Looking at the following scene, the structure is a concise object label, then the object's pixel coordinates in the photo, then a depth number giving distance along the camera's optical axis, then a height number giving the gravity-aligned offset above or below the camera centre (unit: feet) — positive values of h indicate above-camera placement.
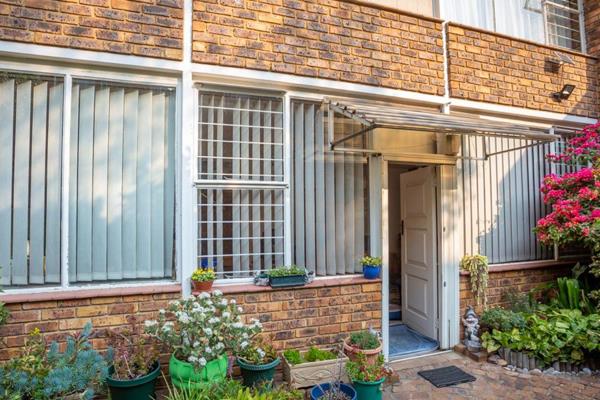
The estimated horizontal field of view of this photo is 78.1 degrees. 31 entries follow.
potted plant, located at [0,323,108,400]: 8.56 -3.77
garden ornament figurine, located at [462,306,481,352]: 15.23 -4.96
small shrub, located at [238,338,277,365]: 11.18 -4.34
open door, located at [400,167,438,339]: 16.56 -1.87
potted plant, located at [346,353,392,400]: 10.75 -4.88
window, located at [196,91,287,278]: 12.72 +1.06
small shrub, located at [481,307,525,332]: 14.79 -4.42
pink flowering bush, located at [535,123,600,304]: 14.71 +0.43
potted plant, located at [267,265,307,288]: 12.57 -2.17
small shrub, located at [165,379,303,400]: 8.70 -4.40
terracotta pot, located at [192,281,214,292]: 11.73 -2.29
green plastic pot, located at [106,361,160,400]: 9.75 -4.63
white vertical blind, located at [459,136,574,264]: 16.76 +0.58
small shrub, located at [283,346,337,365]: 11.91 -4.68
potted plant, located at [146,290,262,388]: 9.91 -3.44
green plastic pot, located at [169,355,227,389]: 9.83 -4.30
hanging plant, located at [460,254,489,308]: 15.90 -2.54
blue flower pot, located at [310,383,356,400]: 9.99 -4.92
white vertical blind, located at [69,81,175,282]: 11.50 +1.03
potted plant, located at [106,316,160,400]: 9.84 -4.21
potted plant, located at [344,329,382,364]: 11.85 -4.39
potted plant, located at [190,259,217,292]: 11.70 -2.09
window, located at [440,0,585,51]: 17.26 +9.65
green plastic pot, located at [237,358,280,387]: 10.87 -4.72
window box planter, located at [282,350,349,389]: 11.46 -5.04
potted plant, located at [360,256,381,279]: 13.99 -2.08
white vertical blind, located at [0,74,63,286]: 10.90 +1.10
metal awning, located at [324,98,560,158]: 11.93 +3.15
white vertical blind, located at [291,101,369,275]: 13.83 +0.52
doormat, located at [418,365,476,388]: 12.92 -5.95
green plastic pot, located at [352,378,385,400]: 10.73 -5.16
